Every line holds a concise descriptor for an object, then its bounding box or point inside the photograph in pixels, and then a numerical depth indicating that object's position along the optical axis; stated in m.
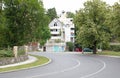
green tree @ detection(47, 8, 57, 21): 151.68
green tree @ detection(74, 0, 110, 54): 62.22
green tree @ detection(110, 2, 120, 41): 53.09
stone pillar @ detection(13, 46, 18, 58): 36.84
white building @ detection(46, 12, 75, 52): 112.88
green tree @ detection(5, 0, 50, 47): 50.91
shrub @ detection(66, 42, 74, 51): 100.99
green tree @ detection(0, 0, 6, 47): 45.48
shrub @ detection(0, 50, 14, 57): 34.94
